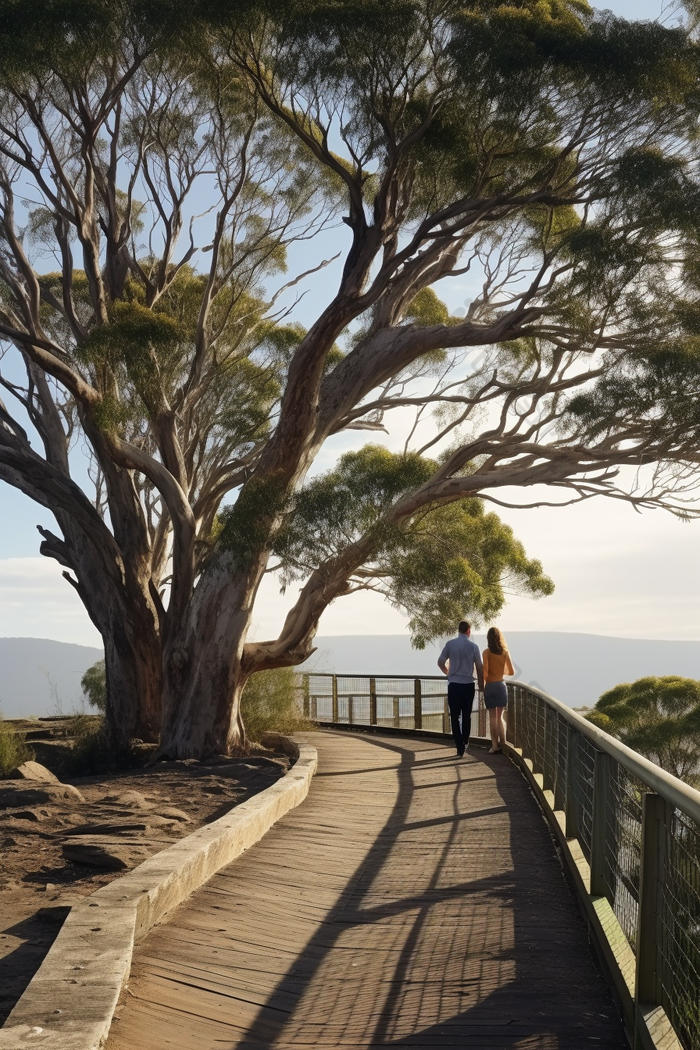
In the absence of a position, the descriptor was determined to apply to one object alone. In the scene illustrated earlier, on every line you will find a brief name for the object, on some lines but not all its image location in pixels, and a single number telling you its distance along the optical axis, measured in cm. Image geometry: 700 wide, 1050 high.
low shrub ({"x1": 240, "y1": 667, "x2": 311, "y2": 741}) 1859
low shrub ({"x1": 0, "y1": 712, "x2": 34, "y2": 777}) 1477
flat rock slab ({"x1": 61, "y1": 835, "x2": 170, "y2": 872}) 659
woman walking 1282
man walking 1272
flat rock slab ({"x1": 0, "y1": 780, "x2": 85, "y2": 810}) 948
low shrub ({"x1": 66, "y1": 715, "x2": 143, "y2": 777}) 1616
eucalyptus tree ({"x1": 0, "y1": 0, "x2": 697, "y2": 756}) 1419
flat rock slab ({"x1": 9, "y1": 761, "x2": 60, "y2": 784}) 1170
